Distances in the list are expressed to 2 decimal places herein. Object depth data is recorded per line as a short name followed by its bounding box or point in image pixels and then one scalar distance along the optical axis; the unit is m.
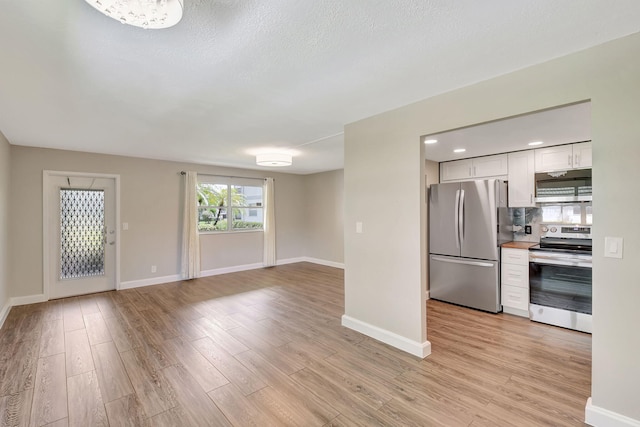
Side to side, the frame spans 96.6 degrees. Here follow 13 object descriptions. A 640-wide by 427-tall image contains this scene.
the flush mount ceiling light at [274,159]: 4.78
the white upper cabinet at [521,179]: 3.95
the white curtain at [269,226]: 7.05
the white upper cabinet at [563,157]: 3.59
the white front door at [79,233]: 4.55
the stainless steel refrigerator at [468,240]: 3.88
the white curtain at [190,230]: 5.76
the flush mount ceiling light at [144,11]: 1.20
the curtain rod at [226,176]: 5.81
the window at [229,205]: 6.27
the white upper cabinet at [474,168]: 4.22
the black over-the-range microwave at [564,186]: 3.59
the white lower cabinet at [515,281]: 3.69
